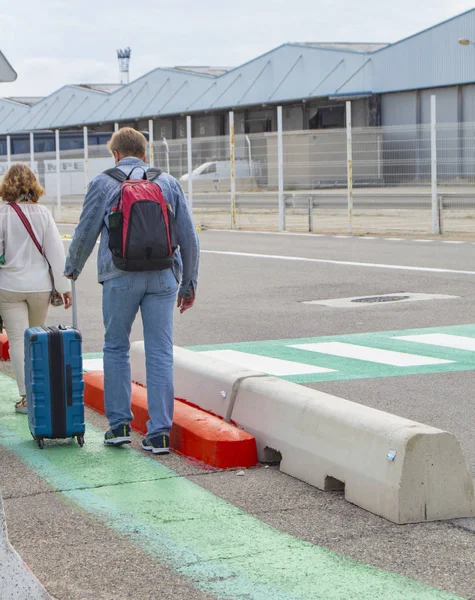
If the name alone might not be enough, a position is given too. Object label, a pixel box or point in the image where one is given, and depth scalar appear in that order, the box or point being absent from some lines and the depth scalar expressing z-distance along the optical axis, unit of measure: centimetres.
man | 945
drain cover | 2032
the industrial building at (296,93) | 7228
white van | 4422
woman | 1110
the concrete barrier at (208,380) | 996
